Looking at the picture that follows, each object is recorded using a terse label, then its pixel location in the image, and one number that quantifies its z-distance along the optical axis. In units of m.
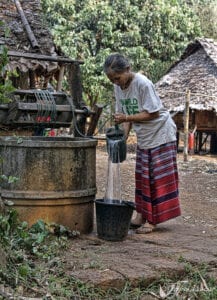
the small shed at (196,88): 18.98
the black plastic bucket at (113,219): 4.59
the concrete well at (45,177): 4.51
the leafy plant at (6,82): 3.68
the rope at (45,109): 5.19
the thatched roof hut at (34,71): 5.16
